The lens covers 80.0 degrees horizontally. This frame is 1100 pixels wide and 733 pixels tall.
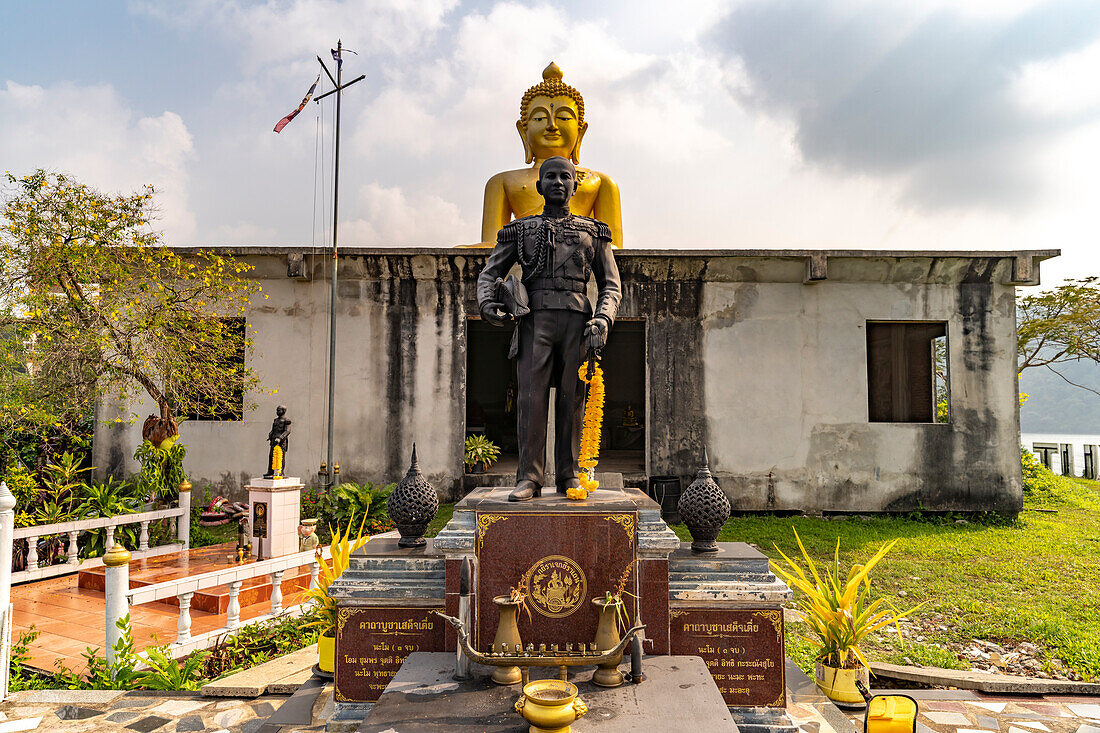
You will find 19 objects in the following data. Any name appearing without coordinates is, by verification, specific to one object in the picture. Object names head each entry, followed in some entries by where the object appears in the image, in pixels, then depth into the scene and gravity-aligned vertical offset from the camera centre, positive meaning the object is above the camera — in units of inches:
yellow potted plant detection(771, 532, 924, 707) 173.8 -62.1
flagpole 412.5 +33.5
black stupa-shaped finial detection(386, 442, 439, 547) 172.4 -28.7
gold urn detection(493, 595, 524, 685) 133.4 -48.4
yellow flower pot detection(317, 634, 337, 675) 178.5 -69.7
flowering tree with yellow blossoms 339.0 +43.8
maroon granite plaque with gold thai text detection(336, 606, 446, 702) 154.0 -57.6
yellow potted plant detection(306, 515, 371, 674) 179.0 -57.7
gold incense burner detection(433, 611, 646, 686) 125.6 -49.8
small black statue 346.3 -19.7
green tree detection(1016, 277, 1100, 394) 625.9 +78.1
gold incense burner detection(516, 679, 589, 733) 105.4 -50.1
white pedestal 326.0 -58.4
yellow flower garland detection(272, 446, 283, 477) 341.3 -32.4
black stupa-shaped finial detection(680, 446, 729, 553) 167.2 -28.4
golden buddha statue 278.7 +110.1
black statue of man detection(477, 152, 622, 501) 169.6 +23.1
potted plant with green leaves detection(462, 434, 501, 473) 458.3 -38.6
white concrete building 435.8 +19.4
